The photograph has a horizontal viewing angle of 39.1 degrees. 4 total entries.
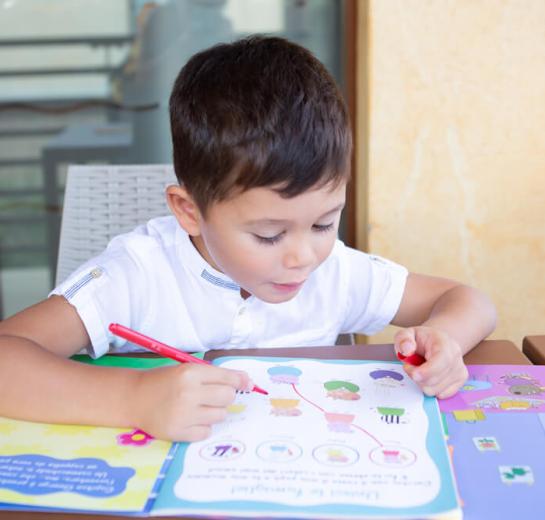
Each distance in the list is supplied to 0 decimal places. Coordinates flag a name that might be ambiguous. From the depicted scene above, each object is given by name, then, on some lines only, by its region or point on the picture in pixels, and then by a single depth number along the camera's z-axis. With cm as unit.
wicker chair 166
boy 86
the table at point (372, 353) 101
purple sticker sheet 86
